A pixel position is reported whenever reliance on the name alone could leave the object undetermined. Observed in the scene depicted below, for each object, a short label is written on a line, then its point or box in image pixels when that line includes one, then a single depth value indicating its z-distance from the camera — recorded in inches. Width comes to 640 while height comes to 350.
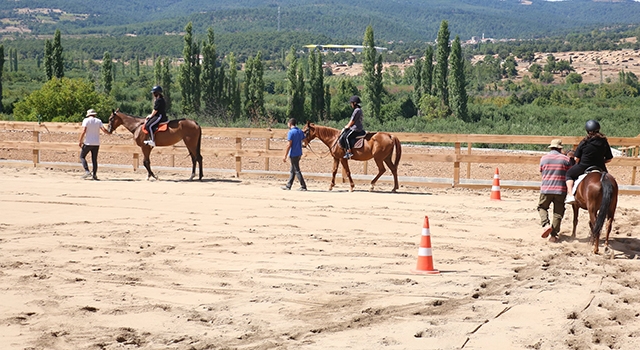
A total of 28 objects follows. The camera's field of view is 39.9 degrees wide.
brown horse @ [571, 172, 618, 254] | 464.8
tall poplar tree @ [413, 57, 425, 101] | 2970.0
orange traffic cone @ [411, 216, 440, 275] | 411.8
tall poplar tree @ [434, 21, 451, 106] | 2599.4
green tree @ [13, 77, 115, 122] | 1528.1
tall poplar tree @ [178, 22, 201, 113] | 2551.7
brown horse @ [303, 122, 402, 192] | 718.5
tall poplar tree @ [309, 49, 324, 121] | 2637.8
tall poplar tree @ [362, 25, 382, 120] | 2469.2
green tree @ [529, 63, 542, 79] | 6225.4
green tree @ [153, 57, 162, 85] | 2888.8
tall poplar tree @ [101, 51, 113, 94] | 2919.5
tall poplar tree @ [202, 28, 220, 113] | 2544.3
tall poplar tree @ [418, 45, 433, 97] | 2910.9
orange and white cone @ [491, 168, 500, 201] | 676.1
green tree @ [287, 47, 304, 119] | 2583.7
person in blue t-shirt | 718.5
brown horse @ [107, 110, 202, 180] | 794.2
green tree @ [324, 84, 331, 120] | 2693.9
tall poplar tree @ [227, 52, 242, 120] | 2596.0
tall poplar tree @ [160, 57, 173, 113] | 2930.6
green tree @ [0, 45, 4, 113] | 2588.8
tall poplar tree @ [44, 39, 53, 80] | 2437.3
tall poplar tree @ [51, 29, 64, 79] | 2437.3
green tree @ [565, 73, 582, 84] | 5846.5
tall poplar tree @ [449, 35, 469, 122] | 2454.5
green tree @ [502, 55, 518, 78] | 6451.8
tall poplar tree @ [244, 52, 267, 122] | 2586.1
